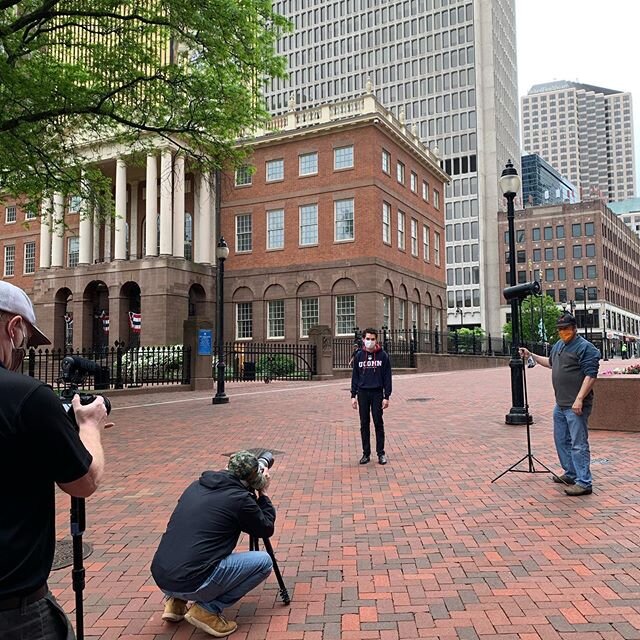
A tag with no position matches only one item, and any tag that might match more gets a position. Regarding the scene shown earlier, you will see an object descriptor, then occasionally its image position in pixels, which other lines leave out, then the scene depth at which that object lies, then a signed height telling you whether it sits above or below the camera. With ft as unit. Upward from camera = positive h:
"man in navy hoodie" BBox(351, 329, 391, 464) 26.81 -1.78
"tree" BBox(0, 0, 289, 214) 47.60 +23.35
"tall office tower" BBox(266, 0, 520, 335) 310.24 +141.22
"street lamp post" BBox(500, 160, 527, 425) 37.01 -0.63
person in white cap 5.84 -1.31
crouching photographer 11.50 -3.92
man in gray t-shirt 20.77 -2.01
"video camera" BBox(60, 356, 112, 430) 8.48 -0.28
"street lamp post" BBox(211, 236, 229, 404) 53.62 +3.15
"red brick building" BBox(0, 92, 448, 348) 123.75 +23.43
